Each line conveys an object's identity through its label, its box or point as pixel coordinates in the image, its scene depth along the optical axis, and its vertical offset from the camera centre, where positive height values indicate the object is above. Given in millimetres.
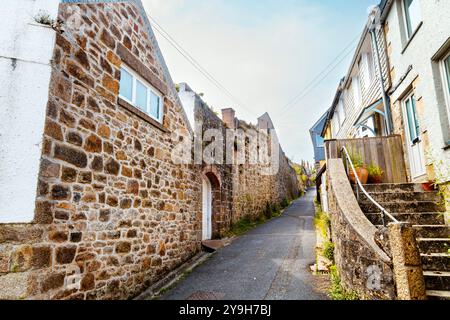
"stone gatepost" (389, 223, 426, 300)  2828 -684
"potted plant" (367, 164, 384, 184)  6637 +650
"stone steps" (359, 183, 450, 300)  3332 -310
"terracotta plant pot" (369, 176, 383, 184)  6637 +527
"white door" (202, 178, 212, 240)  9216 -273
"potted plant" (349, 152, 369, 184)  6311 +695
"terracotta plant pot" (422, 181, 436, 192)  5193 +282
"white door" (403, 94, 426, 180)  5984 +1432
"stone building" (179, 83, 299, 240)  8719 +1136
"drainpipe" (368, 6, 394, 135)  7207 +4235
